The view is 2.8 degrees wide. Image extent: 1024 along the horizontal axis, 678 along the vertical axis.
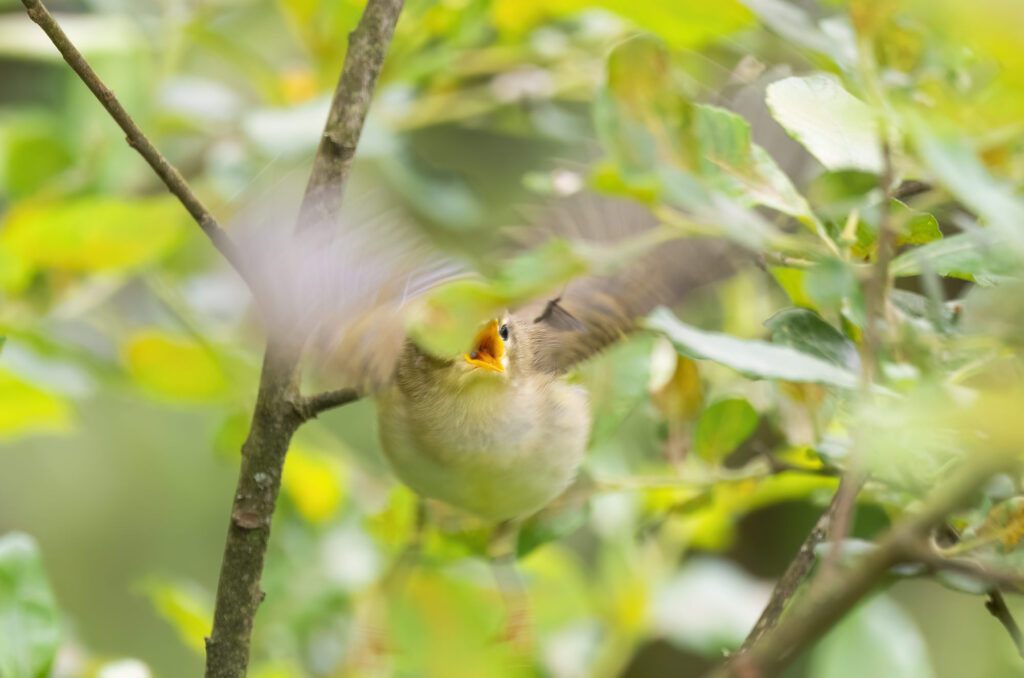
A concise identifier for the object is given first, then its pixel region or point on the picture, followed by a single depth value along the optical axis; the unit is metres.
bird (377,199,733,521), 4.43
